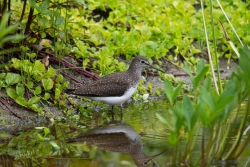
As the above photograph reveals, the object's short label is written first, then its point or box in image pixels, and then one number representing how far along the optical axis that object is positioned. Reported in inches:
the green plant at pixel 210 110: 448.4
